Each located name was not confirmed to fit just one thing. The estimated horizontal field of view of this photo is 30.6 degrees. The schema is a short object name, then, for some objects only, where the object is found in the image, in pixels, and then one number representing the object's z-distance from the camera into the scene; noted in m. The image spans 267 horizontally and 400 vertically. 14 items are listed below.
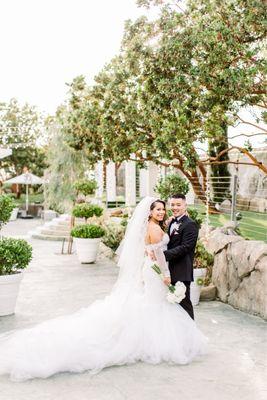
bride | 5.19
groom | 6.01
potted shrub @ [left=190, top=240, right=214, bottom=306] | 8.49
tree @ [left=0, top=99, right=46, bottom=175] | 41.19
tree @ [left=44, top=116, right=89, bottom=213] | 24.28
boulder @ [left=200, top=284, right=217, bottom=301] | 8.83
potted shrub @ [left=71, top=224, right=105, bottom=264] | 13.03
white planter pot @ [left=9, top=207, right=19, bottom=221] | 29.67
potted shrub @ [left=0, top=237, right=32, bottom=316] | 7.45
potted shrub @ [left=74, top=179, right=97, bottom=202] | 15.43
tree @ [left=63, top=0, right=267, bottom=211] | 9.16
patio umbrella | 30.06
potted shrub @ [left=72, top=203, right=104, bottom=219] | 13.88
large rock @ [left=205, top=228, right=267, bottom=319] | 7.72
